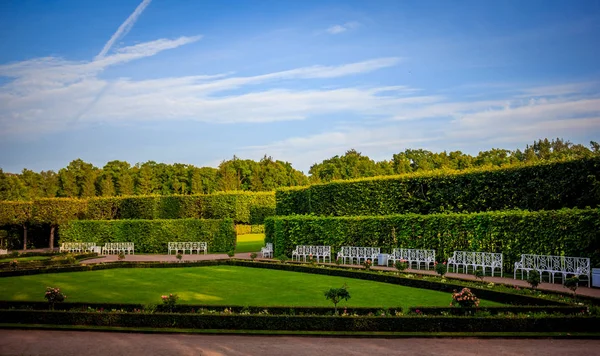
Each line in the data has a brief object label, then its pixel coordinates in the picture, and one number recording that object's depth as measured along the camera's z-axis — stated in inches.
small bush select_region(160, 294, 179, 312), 478.3
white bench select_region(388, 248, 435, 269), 912.3
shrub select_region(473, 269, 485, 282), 678.5
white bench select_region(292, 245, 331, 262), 1081.4
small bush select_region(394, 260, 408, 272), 782.7
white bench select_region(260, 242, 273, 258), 1234.4
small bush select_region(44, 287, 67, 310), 508.2
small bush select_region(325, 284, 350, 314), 474.0
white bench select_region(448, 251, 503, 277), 800.3
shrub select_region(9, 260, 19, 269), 929.9
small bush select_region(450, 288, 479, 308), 462.9
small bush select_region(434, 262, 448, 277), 715.4
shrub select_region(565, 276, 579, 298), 524.1
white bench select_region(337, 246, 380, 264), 1014.6
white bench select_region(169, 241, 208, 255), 1358.3
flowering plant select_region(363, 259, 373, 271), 869.3
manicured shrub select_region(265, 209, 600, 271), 716.7
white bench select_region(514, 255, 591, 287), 674.5
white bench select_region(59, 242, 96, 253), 1370.6
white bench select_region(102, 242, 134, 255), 1355.8
